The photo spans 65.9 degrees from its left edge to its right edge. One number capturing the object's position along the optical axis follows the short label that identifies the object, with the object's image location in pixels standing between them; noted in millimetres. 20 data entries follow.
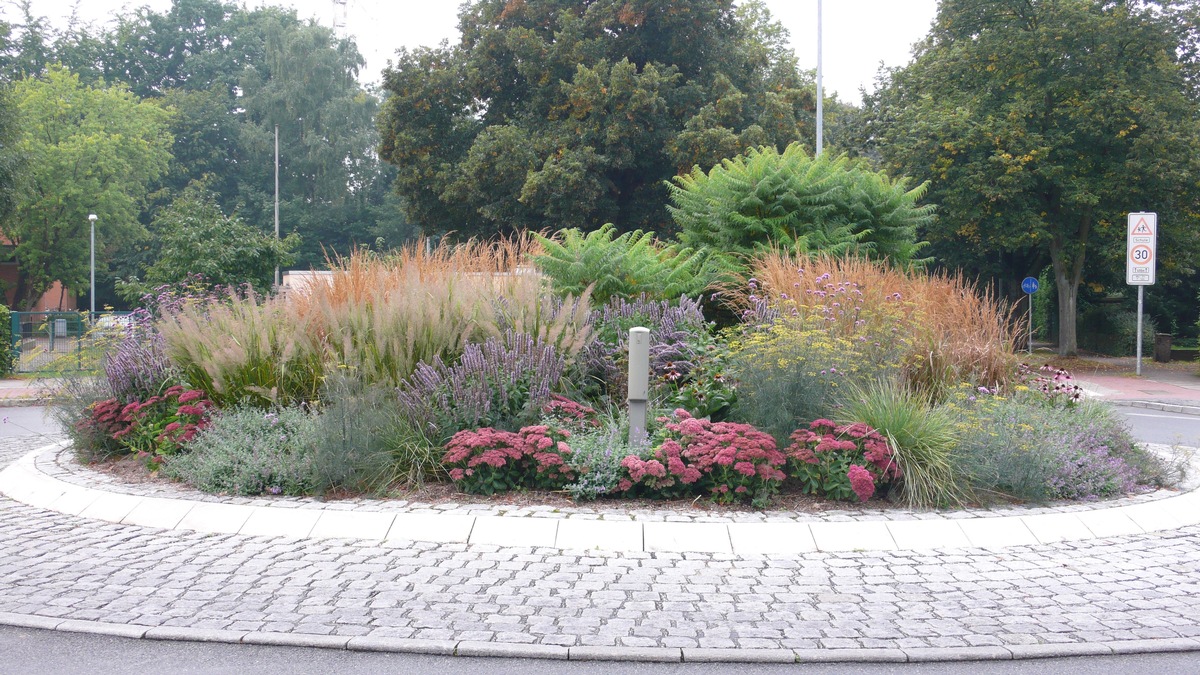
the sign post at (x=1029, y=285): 29069
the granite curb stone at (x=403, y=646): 4496
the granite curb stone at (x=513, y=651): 4438
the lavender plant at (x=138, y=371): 9516
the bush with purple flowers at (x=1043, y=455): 7336
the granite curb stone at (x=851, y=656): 4418
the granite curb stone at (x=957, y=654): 4434
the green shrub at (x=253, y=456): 7441
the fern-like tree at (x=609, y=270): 11109
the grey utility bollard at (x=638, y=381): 7484
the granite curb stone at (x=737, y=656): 4406
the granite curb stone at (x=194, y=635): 4625
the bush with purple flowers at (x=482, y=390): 7762
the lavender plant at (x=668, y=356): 8578
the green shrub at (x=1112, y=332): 31953
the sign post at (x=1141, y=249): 20531
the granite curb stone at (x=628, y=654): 4418
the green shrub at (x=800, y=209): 12664
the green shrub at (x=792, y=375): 7629
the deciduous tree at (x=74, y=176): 45500
